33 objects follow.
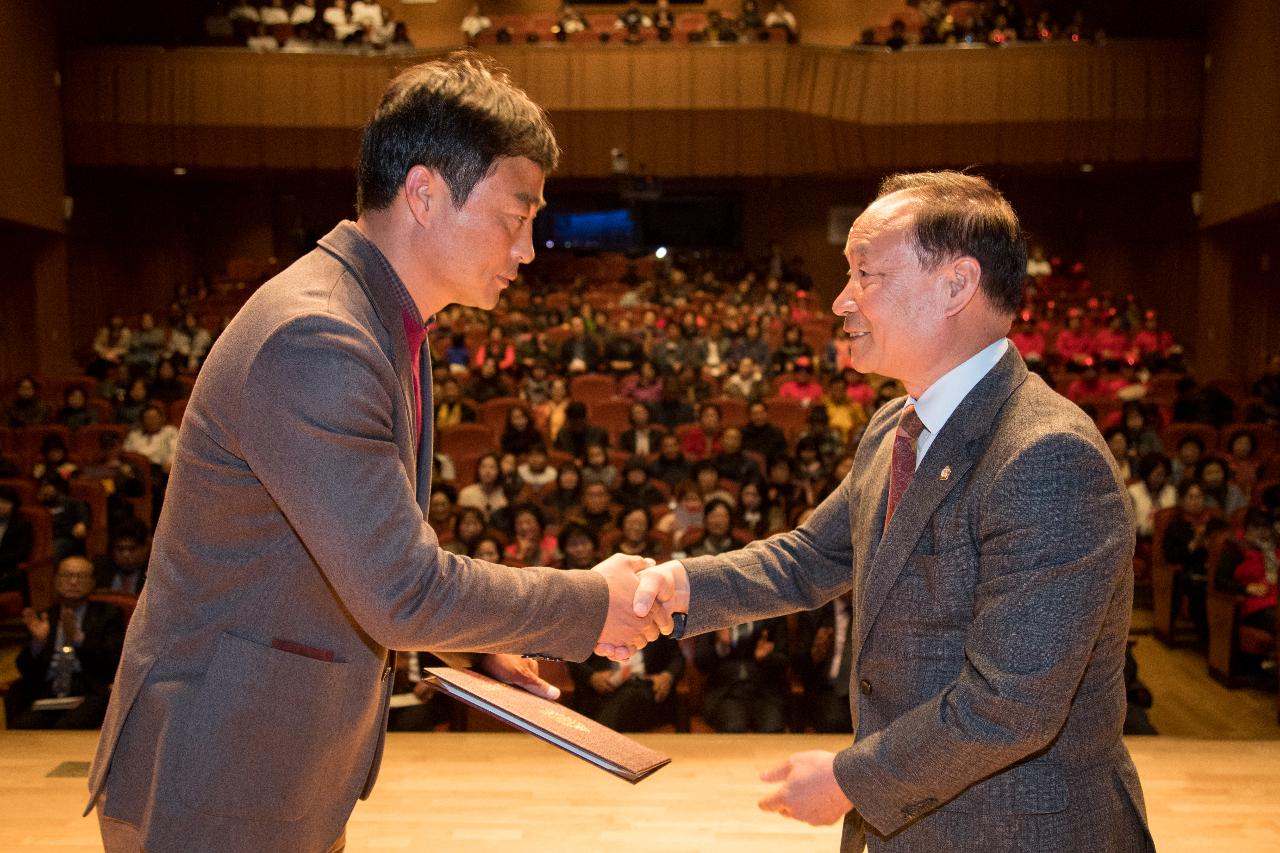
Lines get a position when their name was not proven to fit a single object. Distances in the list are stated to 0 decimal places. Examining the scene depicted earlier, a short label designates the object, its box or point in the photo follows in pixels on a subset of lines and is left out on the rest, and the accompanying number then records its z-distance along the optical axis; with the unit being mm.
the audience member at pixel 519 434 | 7949
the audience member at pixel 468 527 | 5645
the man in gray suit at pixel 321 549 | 1238
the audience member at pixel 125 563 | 5215
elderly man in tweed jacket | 1322
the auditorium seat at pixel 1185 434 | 7844
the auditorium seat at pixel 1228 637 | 5133
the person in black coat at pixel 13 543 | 5848
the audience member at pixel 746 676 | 4289
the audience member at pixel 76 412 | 9031
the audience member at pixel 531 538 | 5664
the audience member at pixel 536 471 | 7309
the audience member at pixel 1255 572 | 5148
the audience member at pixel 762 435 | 7941
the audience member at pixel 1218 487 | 6660
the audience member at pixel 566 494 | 6941
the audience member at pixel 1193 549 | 5785
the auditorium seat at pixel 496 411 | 8977
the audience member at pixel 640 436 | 8344
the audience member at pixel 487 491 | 6875
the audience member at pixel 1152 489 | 6773
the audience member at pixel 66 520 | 6219
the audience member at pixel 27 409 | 9117
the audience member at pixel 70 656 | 4152
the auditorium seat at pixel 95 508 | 6617
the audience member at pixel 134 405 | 9273
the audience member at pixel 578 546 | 5328
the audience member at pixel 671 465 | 7516
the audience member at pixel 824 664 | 4309
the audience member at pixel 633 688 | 4293
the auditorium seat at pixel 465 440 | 7984
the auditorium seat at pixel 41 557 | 6016
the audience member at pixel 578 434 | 8055
